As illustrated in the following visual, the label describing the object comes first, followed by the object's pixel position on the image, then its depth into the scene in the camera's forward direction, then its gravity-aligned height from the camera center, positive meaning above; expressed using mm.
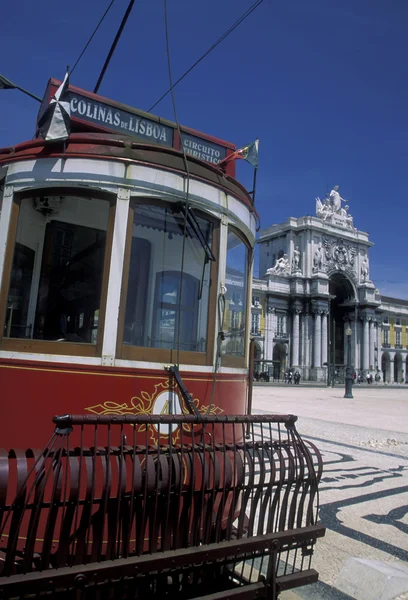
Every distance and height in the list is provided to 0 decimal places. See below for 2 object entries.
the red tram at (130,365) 2361 -27
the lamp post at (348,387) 26508 -720
